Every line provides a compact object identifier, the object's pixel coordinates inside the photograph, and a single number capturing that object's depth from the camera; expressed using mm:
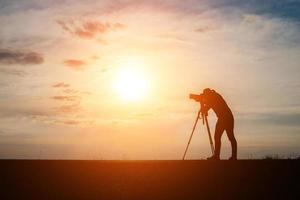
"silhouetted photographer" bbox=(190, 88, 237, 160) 17656
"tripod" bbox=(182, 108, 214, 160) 19198
